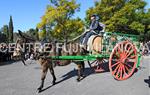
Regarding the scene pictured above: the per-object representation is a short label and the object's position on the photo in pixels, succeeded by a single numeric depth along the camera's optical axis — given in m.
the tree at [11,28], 27.85
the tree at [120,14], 18.04
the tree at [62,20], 18.46
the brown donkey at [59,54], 4.95
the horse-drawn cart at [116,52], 5.02
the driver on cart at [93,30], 5.24
